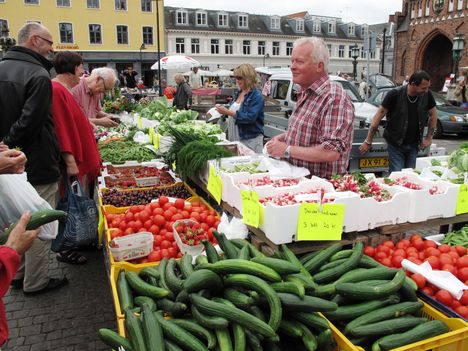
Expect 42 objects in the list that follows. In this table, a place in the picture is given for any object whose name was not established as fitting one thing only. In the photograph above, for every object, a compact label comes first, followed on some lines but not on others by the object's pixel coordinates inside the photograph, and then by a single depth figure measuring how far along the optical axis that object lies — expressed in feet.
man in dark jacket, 11.96
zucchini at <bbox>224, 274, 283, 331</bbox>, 5.78
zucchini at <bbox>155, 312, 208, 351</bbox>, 5.74
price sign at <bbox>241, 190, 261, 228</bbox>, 8.90
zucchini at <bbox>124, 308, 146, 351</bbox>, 5.70
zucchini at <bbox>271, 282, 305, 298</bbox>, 6.07
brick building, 103.71
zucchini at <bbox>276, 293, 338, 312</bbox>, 6.01
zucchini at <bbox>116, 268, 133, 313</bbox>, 6.93
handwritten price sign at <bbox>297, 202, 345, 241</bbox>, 8.48
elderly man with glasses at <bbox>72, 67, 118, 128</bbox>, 19.90
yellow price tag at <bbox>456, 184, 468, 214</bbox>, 10.31
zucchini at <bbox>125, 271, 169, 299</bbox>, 6.84
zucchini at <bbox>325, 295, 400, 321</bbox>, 6.71
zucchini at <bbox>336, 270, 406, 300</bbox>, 6.76
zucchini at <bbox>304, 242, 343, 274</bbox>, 7.79
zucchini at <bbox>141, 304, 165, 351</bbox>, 5.64
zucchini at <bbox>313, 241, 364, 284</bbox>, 7.39
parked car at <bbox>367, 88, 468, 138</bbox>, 45.32
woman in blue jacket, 18.74
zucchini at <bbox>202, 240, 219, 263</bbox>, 7.42
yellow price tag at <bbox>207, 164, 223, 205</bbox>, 11.45
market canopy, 77.61
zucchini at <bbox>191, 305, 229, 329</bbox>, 5.74
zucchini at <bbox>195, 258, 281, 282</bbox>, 6.38
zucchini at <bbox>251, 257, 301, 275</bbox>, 6.51
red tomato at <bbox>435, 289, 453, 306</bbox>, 7.59
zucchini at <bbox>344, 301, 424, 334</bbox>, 6.53
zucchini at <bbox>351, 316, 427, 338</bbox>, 6.35
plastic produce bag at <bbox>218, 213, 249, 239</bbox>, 9.50
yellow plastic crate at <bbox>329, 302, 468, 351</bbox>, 6.20
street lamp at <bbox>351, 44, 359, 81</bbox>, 84.76
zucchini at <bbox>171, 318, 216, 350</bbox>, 5.76
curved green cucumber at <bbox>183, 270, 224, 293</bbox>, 6.20
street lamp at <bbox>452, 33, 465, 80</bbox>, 70.44
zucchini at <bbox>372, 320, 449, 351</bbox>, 6.18
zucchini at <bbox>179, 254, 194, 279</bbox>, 7.09
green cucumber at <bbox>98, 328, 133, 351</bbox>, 6.02
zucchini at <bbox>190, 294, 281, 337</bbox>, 5.62
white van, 34.30
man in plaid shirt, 10.30
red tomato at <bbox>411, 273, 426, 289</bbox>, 7.97
